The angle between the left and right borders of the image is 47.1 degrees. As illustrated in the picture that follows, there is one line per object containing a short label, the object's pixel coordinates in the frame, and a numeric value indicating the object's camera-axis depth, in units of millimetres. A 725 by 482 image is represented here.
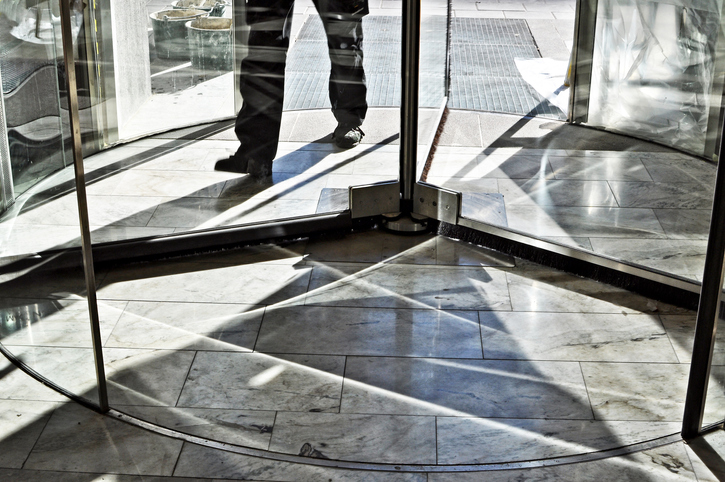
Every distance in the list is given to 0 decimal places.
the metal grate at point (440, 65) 2977
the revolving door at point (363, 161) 2387
